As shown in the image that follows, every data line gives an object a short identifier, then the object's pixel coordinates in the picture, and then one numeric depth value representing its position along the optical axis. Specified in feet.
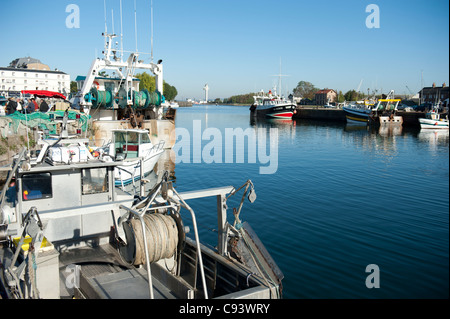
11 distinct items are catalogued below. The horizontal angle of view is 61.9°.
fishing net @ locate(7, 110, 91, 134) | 83.61
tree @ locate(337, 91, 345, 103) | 560.86
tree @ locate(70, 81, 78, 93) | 425.28
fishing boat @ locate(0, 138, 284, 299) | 24.64
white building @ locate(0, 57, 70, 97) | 334.65
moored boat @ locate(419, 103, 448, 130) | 214.90
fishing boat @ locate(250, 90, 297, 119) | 347.97
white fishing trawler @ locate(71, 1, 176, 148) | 115.85
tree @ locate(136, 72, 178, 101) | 378.08
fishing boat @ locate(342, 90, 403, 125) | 261.03
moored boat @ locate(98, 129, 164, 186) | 87.61
